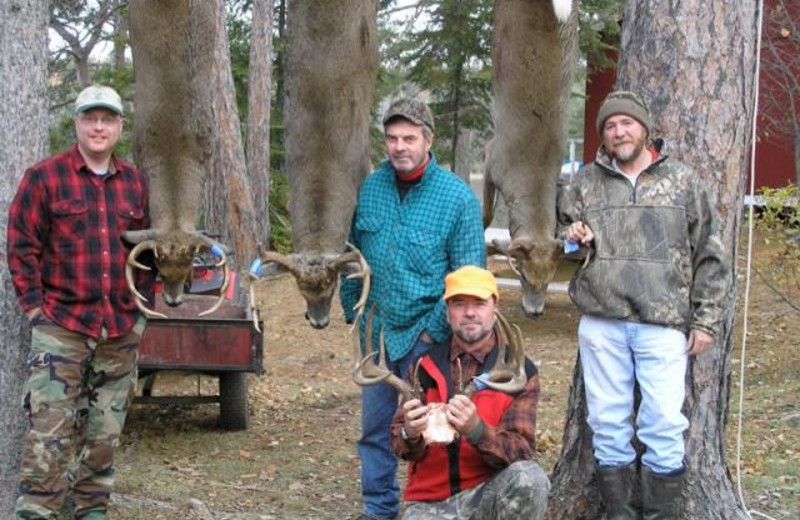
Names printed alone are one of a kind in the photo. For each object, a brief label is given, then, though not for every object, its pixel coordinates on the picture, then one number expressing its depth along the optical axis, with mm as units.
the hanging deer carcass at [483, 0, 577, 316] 4504
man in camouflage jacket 4617
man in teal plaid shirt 4922
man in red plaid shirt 4754
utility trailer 7395
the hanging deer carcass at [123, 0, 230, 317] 4770
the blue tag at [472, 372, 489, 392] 4285
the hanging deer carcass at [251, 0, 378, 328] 4746
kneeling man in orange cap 4281
